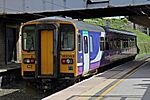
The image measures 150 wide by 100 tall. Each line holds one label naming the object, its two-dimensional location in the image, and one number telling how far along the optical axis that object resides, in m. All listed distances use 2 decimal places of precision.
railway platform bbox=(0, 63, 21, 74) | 21.58
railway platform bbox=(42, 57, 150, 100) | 11.21
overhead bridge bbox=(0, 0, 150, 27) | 23.52
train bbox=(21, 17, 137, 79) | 14.64
